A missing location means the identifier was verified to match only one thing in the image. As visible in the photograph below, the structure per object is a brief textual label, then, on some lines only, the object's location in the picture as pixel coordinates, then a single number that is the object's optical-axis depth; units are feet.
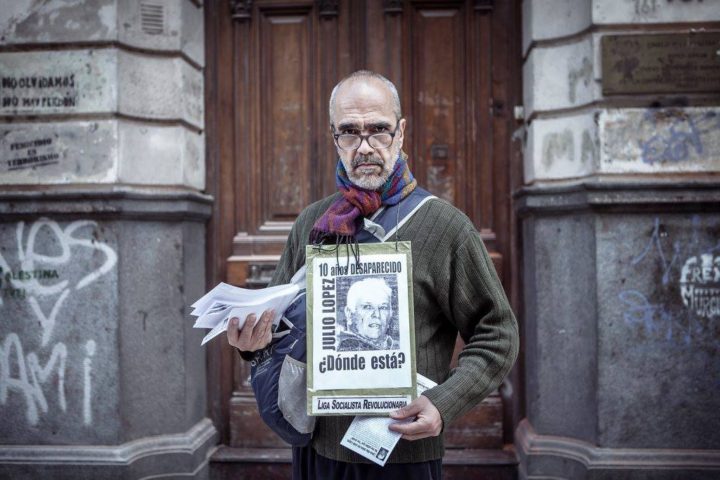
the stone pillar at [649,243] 12.03
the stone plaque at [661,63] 12.14
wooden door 14.30
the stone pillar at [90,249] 12.60
